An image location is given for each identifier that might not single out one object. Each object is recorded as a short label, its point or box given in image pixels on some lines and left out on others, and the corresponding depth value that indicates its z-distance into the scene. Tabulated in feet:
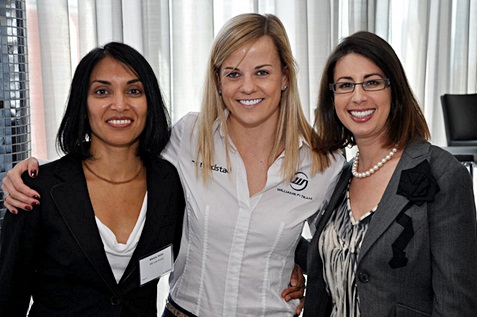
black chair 15.38
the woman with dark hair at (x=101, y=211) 5.64
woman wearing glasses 5.40
